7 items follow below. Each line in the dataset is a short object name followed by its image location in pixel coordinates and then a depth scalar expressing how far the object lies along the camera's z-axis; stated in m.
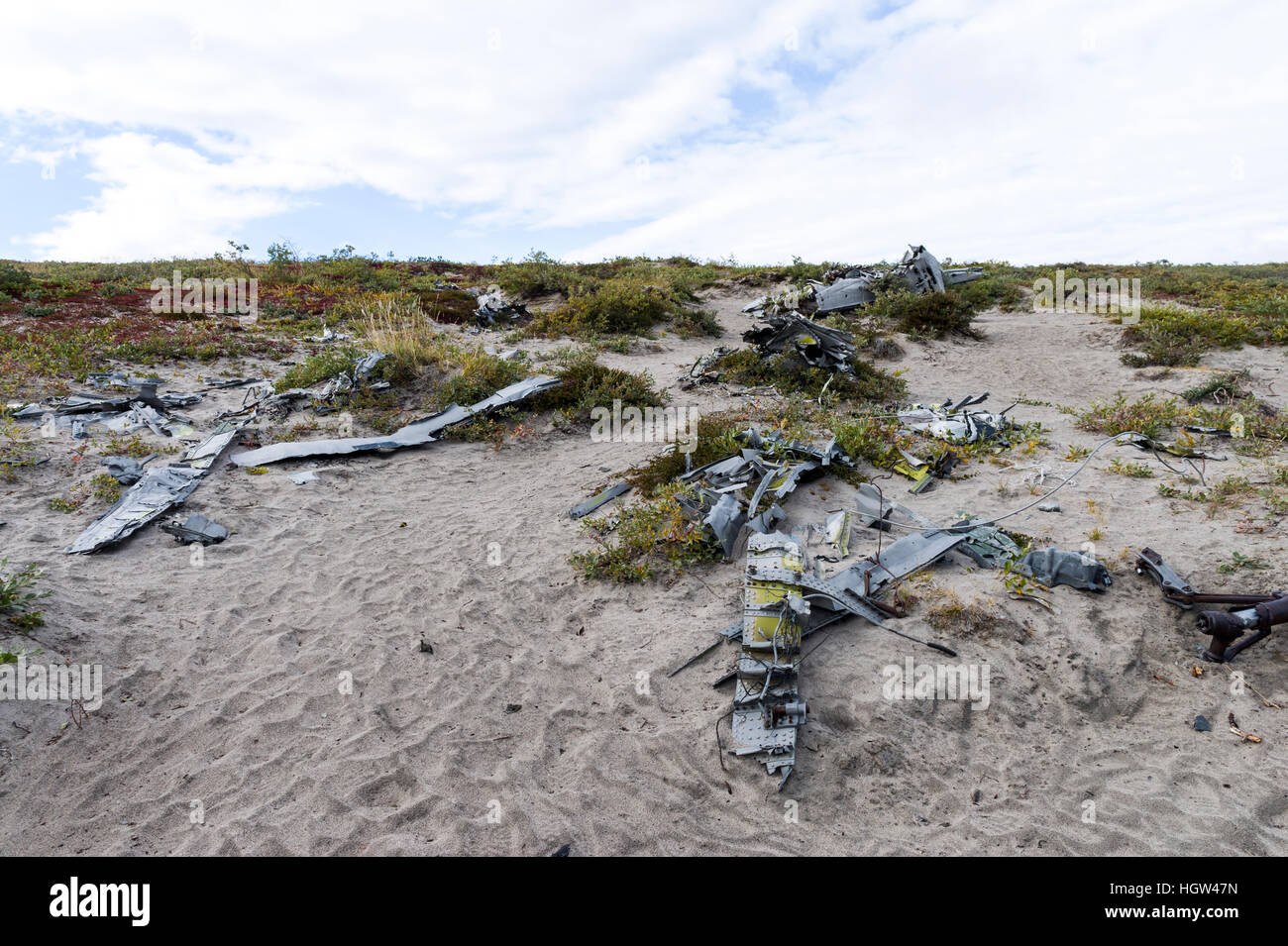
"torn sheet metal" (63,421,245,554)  6.08
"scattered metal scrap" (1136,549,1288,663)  3.78
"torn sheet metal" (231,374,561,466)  8.29
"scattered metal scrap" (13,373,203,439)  8.96
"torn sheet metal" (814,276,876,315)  17.39
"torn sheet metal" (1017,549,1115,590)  4.59
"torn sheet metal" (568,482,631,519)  7.11
